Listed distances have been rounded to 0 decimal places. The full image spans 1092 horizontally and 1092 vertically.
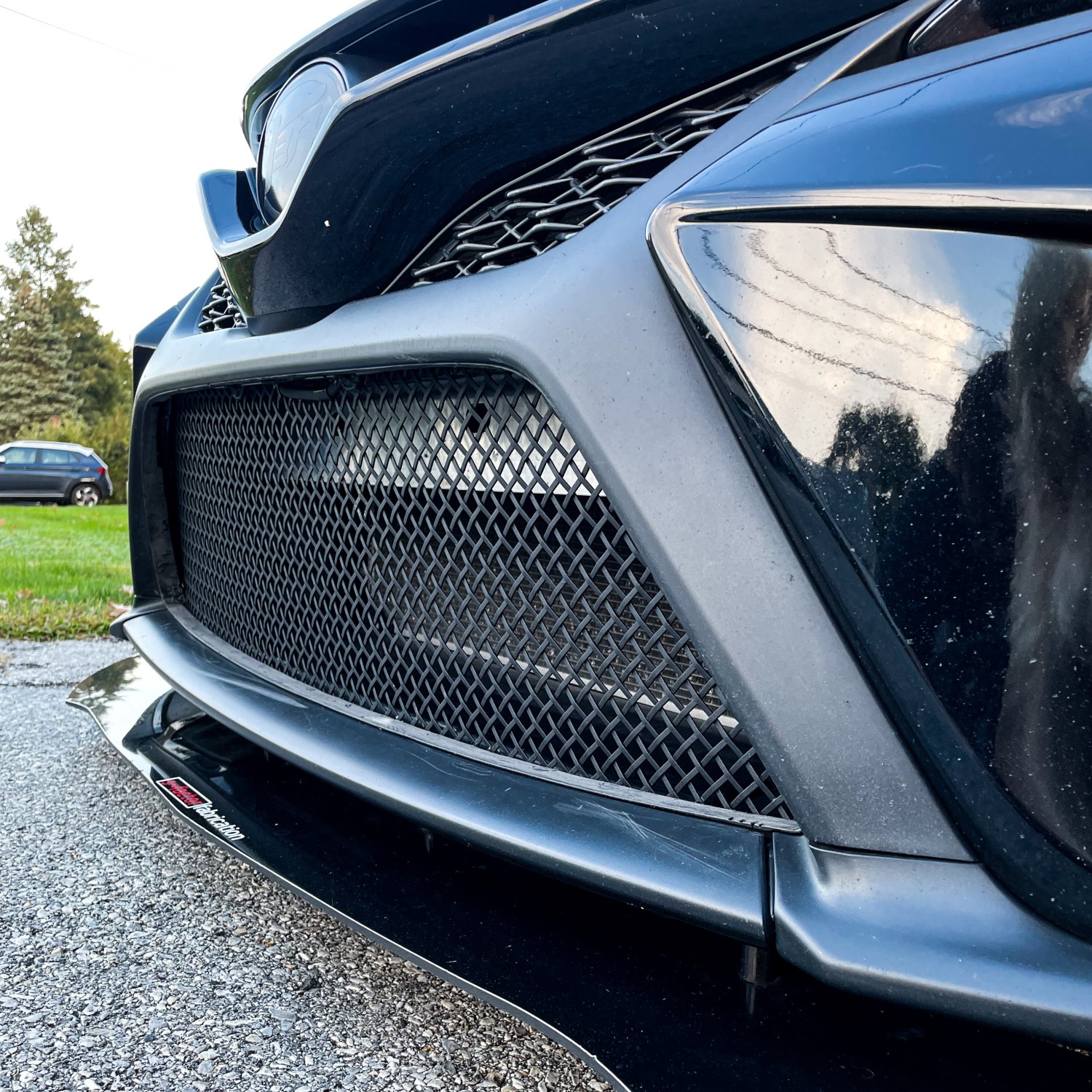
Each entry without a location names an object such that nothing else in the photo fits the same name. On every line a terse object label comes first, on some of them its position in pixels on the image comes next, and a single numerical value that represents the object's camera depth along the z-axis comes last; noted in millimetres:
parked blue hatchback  18453
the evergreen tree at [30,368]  36219
